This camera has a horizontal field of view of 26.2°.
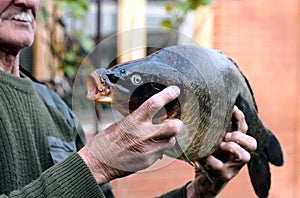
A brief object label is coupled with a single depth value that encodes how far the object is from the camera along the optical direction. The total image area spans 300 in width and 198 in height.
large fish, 1.38
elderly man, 1.42
